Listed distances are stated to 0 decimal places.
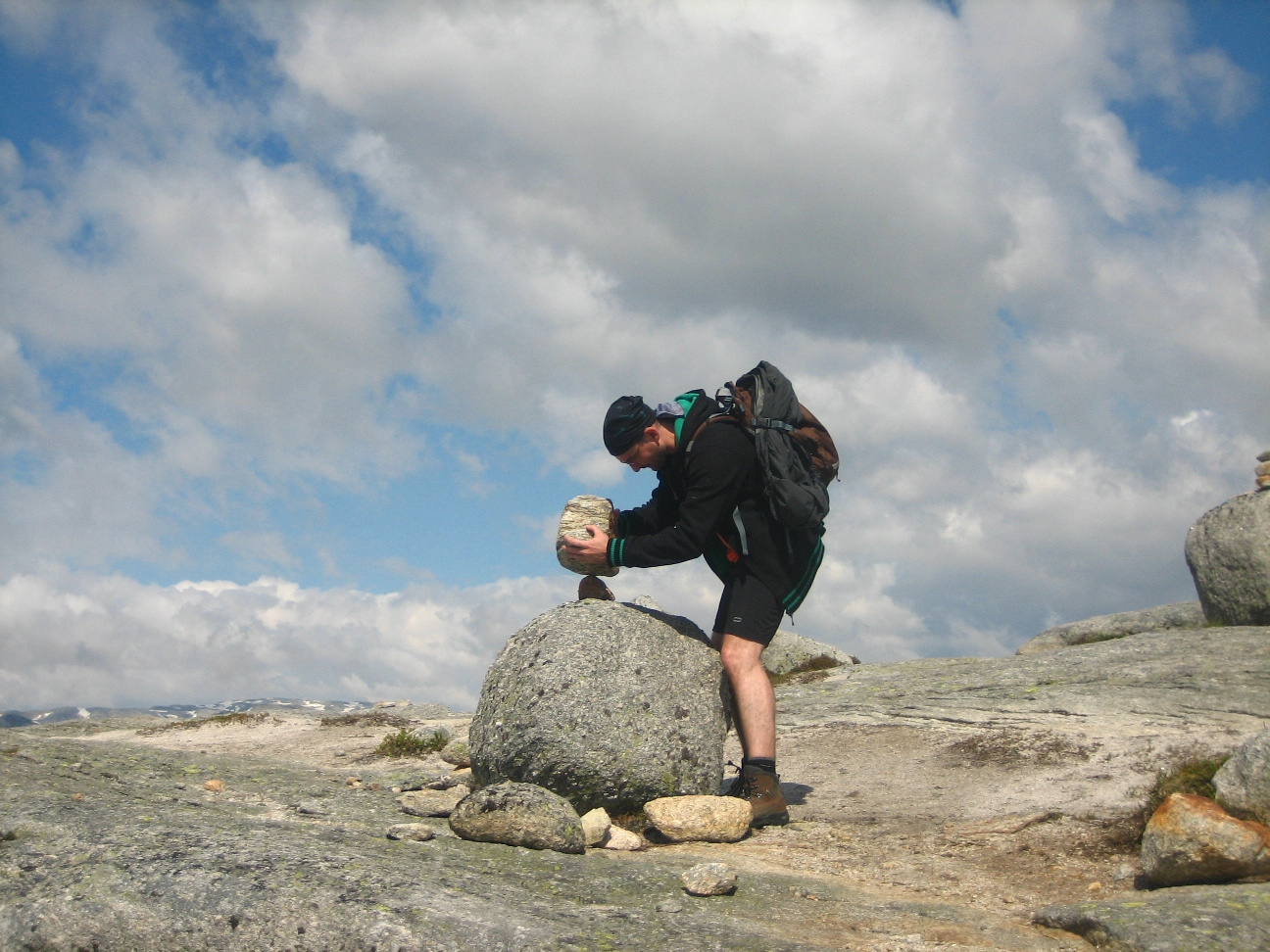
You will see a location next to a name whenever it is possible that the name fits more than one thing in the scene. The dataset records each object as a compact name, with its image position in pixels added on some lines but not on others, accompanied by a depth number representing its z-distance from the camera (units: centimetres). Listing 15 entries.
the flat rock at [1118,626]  2364
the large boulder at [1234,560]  1669
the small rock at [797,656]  2642
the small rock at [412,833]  625
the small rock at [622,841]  655
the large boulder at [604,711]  703
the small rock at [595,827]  651
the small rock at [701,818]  681
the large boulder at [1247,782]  620
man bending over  732
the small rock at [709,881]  537
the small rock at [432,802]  711
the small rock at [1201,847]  549
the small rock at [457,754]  1046
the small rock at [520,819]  621
